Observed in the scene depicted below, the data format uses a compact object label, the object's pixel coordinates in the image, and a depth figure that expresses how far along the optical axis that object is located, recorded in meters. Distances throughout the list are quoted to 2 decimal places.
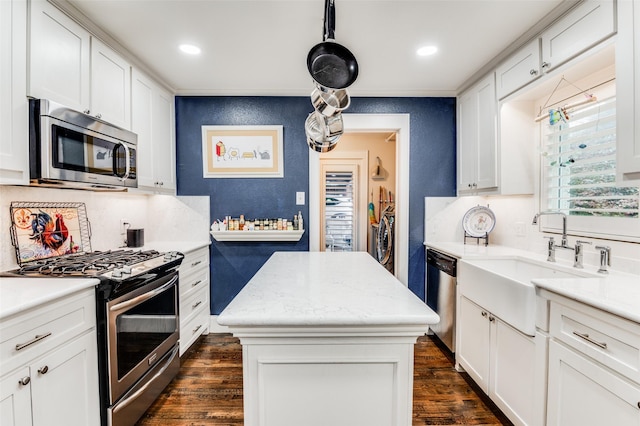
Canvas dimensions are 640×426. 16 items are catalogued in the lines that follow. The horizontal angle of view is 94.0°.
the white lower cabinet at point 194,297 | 2.50
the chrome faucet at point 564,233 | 1.91
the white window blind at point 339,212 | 4.90
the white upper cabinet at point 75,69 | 1.53
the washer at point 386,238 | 4.20
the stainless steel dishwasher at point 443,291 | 2.46
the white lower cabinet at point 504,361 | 1.49
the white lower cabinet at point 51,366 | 1.11
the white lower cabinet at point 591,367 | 1.04
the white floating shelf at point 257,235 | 2.98
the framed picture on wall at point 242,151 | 3.06
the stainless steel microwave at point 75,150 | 1.50
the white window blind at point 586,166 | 1.78
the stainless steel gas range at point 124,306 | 1.53
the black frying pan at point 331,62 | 1.26
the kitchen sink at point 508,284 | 1.53
